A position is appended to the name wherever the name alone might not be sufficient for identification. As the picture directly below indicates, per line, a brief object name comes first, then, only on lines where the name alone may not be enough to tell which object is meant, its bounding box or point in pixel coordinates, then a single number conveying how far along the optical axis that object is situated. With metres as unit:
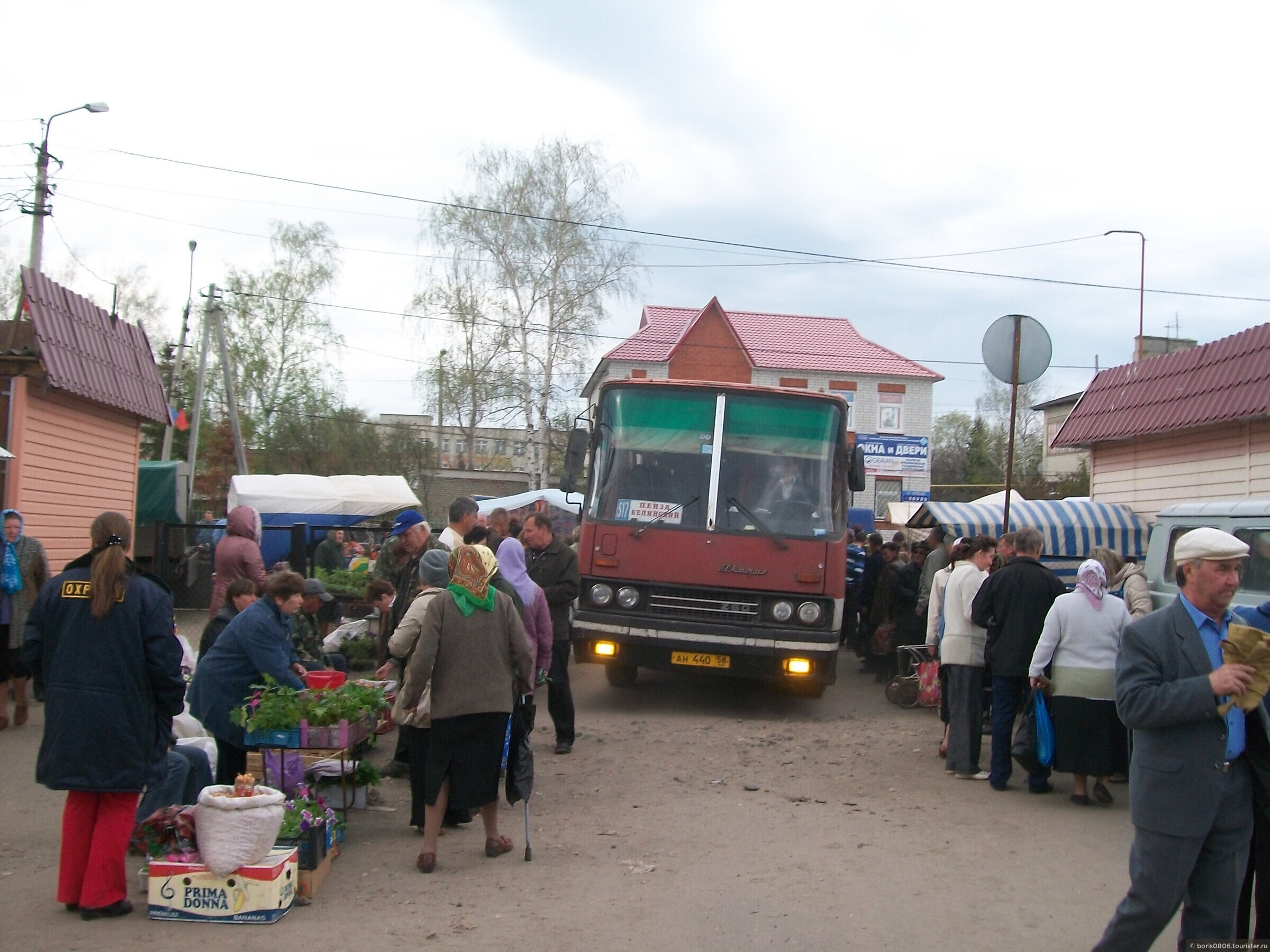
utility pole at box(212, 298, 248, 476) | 30.97
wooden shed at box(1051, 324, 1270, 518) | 12.70
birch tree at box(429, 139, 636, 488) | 37.06
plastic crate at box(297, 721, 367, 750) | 6.19
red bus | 10.45
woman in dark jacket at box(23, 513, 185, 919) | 4.98
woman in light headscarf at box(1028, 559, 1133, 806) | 7.32
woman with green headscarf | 6.00
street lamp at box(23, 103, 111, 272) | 23.08
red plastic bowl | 7.31
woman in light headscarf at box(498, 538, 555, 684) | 7.79
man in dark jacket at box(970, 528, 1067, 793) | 7.89
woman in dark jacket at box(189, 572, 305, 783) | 6.45
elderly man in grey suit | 3.84
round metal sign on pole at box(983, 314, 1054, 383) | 10.22
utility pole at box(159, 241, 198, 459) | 31.28
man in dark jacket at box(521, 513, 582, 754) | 9.17
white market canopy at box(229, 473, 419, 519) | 24.03
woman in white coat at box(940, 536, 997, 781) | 8.33
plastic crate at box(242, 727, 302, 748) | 6.19
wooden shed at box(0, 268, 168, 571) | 12.04
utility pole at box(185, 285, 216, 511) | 30.16
